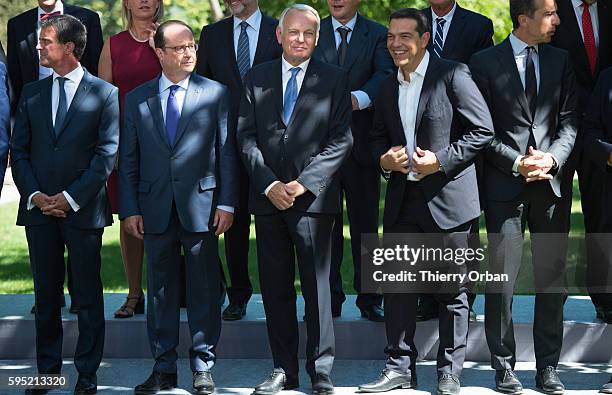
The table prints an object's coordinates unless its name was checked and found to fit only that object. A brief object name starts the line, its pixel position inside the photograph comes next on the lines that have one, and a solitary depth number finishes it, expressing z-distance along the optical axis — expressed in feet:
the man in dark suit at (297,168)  22.98
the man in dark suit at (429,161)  22.86
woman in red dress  26.32
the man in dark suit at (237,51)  25.73
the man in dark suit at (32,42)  26.78
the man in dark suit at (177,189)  23.34
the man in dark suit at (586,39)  25.38
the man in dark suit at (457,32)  25.38
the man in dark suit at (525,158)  23.15
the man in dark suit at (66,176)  23.32
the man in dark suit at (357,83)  25.59
